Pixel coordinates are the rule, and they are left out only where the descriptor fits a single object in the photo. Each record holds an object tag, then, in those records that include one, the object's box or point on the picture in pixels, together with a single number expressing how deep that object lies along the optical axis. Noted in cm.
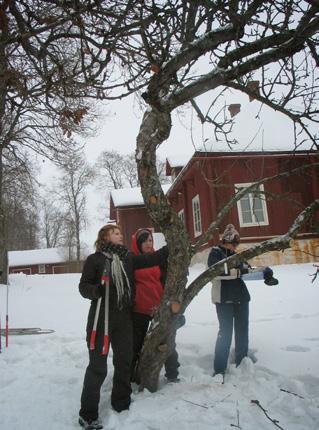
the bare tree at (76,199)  3434
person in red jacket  387
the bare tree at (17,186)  1452
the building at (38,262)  4478
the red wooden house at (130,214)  2459
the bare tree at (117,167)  3831
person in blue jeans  421
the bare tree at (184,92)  340
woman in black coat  316
